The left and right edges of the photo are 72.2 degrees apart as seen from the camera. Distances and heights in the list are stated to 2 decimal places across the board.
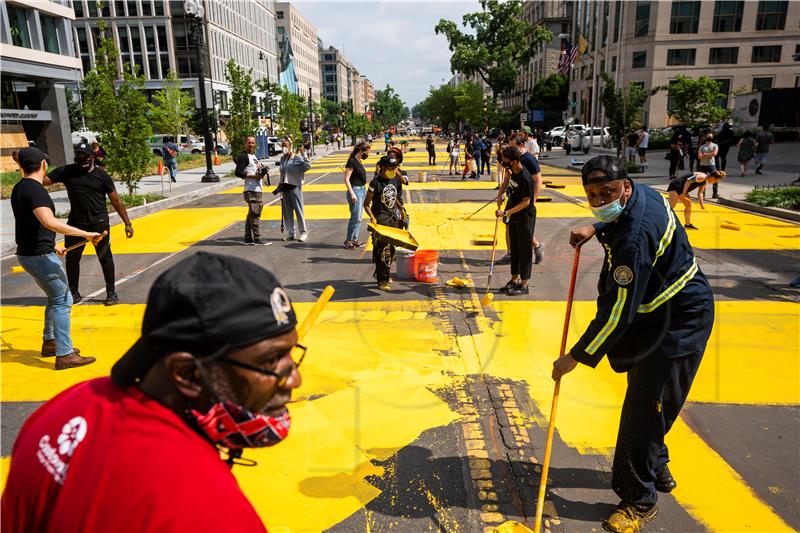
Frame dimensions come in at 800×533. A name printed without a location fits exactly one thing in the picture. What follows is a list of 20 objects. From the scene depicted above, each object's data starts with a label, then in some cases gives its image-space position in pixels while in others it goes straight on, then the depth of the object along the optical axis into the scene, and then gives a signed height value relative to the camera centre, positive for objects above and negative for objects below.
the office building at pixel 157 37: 74.69 +14.63
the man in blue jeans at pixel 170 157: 23.70 -0.53
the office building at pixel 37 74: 30.43 +4.19
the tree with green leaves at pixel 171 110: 47.58 +2.96
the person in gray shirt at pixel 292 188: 11.45 -0.95
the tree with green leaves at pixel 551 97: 76.75 +5.63
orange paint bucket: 8.77 -1.96
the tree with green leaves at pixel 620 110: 28.97 +1.40
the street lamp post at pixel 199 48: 21.41 +3.93
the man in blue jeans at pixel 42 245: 5.49 -0.98
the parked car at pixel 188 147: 41.10 -0.18
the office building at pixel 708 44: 55.25 +9.17
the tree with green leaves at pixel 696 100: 38.97 +2.47
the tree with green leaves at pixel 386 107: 147.38 +9.55
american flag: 47.84 +7.01
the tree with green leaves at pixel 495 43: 74.62 +13.14
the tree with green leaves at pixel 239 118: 28.42 +1.29
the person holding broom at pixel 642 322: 3.09 -1.05
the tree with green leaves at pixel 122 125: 16.50 +0.61
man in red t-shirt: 1.14 -0.63
